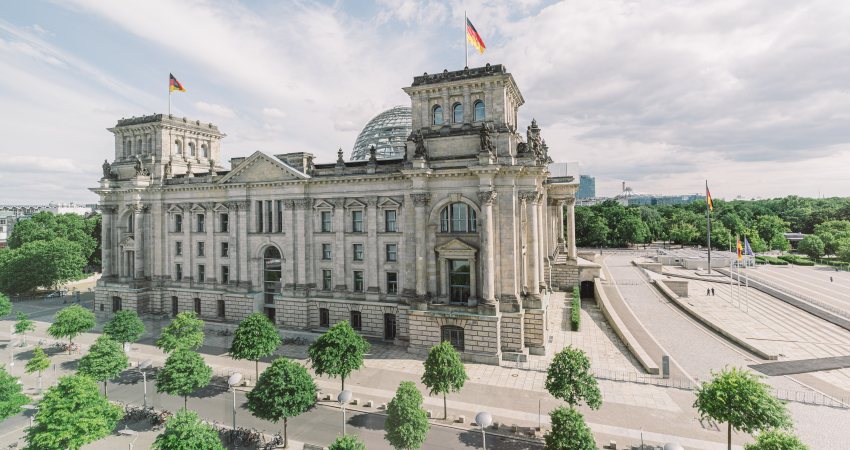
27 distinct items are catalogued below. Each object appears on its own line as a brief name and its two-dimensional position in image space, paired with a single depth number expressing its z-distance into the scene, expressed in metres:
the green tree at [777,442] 17.61
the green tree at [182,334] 37.22
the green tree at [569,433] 21.00
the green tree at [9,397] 25.90
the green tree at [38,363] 34.44
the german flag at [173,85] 56.74
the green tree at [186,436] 20.20
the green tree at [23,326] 46.50
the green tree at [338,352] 31.25
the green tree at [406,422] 22.83
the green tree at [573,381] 25.83
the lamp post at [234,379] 29.53
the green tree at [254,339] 35.50
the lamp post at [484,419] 23.86
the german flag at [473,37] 41.03
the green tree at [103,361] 31.20
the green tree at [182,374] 29.09
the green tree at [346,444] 19.80
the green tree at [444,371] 28.48
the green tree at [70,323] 43.25
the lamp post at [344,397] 26.38
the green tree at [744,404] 20.70
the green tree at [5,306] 52.16
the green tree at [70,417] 21.78
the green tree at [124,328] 41.25
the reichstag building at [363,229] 41.31
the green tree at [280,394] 25.94
